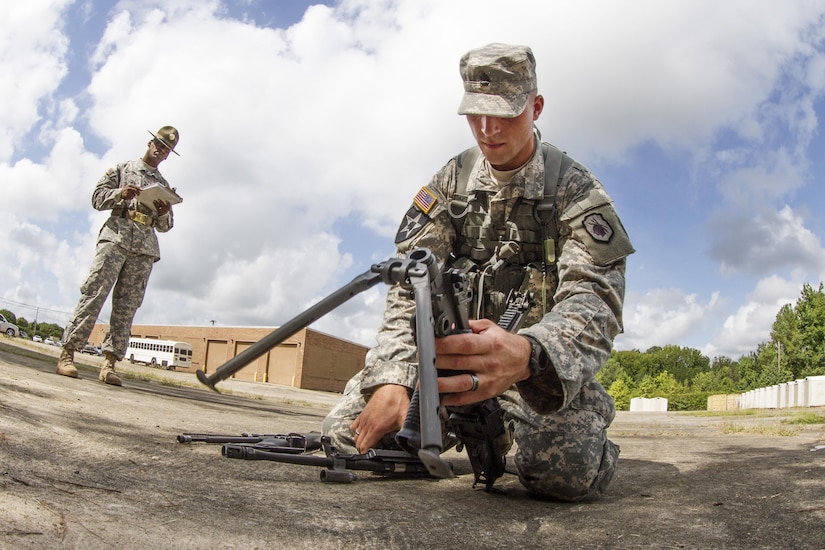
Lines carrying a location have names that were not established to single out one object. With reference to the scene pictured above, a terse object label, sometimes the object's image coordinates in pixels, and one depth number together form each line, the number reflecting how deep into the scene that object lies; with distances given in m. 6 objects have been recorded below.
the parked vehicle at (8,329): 31.88
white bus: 28.62
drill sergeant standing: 5.29
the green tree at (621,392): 47.58
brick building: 31.09
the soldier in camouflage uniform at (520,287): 1.82
